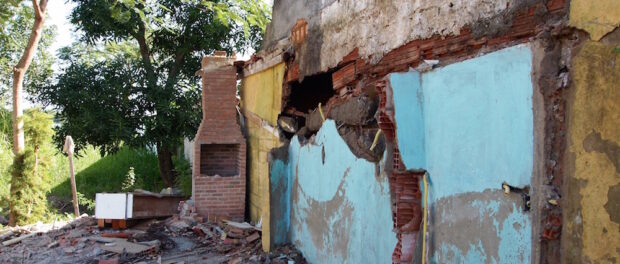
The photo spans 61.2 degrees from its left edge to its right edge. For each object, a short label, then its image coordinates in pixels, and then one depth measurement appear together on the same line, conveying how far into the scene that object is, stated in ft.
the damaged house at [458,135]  7.85
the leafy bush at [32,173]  37.17
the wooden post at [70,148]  36.29
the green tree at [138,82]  40.98
